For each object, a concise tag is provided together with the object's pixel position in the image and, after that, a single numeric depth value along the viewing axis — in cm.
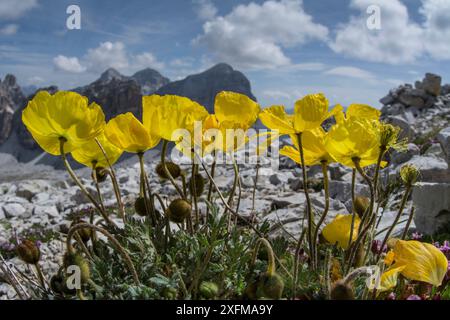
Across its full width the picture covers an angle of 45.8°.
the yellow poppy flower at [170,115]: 31
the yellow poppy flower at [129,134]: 32
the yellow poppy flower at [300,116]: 30
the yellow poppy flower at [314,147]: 33
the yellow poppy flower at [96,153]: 36
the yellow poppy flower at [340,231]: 34
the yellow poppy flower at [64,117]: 30
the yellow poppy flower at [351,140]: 29
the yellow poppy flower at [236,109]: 34
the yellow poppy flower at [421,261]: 30
